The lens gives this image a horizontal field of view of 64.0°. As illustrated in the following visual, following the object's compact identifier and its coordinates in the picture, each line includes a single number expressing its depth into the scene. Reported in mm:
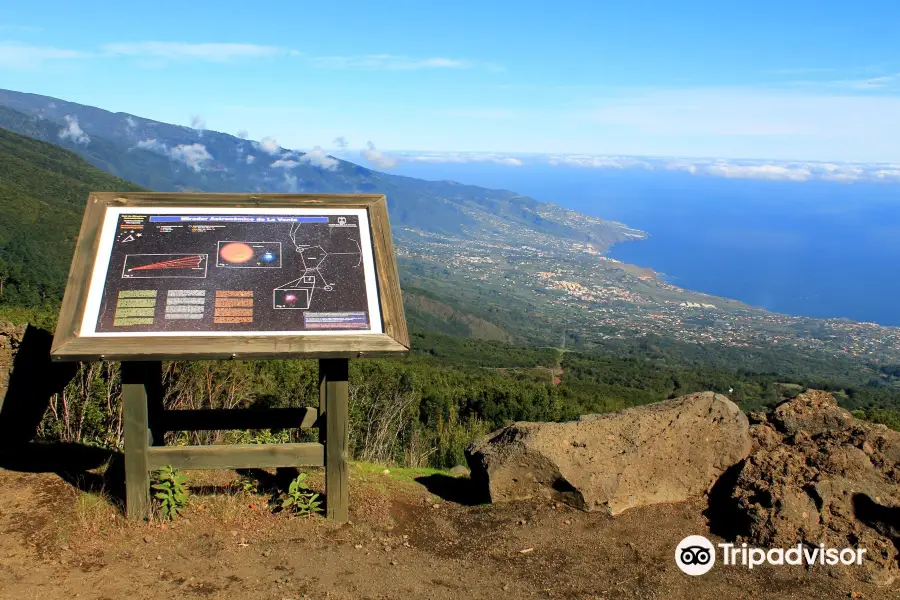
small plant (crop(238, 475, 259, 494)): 6371
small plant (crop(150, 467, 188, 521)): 5777
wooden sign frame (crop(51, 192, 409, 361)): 5074
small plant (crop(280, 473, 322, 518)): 6027
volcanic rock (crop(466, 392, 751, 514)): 6625
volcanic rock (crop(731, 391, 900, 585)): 5586
